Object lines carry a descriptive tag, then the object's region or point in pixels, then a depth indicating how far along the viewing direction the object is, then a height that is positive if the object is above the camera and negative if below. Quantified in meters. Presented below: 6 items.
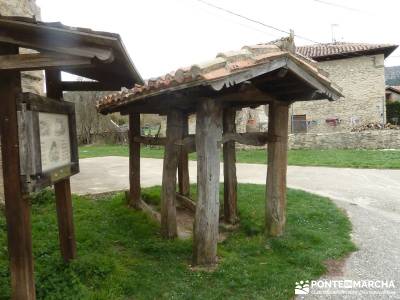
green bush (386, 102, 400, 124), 25.55 +0.82
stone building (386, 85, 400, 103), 29.56 +2.41
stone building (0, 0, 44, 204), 6.58 +2.23
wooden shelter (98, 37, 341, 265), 3.64 +0.25
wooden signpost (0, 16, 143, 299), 2.53 +0.14
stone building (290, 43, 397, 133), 23.55 +2.06
